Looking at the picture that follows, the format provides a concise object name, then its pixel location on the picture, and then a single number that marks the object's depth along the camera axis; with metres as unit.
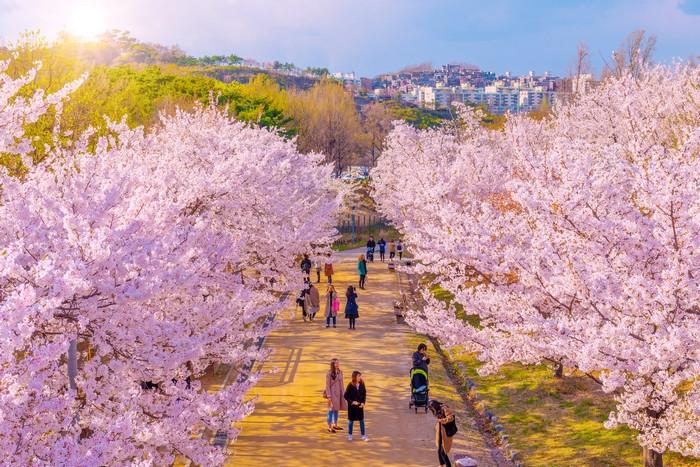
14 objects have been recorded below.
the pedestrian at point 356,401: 14.40
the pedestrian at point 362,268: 32.28
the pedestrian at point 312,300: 26.25
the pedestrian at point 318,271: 34.91
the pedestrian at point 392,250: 41.58
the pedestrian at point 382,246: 41.94
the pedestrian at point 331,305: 25.05
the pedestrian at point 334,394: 14.98
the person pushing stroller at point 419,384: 16.34
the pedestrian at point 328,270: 32.38
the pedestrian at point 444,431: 12.66
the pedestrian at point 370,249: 42.25
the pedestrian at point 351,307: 25.08
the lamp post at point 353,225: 55.88
